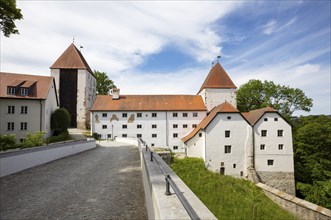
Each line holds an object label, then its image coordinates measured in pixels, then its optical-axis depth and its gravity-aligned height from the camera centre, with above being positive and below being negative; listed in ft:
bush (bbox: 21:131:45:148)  51.46 -5.21
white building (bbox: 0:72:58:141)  87.04 +7.61
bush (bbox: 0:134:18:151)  51.52 -5.08
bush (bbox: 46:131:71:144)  87.28 -7.52
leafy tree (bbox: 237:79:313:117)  139.44 +18.47
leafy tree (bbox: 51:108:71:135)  100.53 -0.01
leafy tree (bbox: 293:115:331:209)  86.06 -17.12
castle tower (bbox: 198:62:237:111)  124.26 +19.51
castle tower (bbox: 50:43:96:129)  129.39 +23.11
